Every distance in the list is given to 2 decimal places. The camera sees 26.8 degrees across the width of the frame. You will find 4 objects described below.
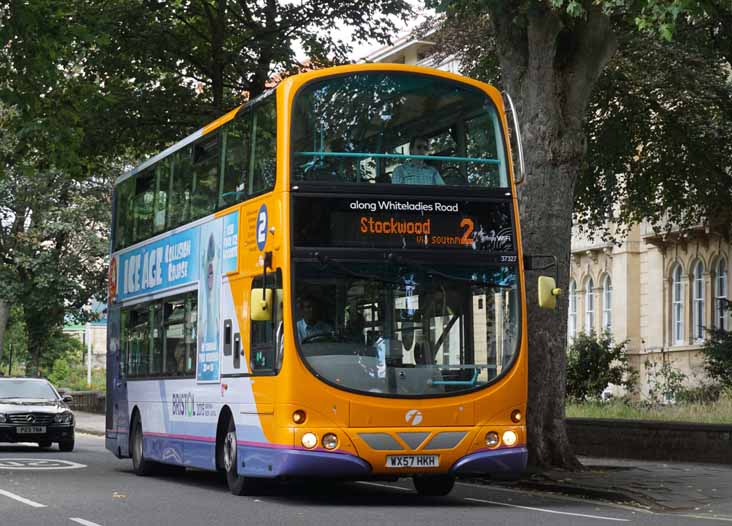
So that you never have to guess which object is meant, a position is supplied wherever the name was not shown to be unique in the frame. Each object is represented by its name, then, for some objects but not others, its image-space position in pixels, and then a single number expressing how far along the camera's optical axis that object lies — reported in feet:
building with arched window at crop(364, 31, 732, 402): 148.97
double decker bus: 51.08
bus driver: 51.34
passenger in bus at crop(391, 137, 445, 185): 53.06
